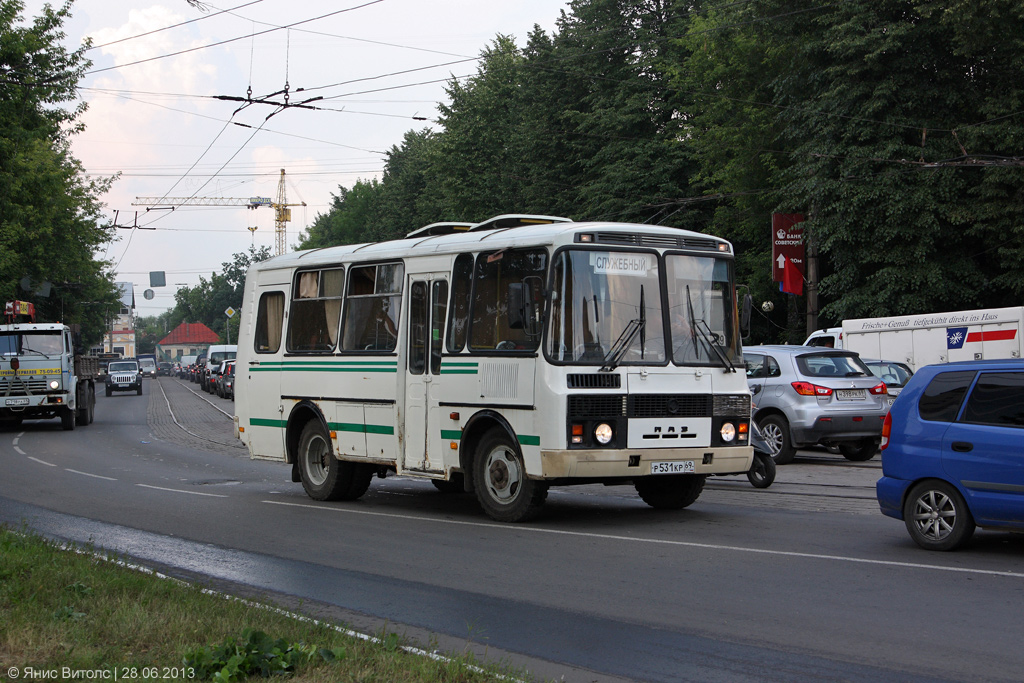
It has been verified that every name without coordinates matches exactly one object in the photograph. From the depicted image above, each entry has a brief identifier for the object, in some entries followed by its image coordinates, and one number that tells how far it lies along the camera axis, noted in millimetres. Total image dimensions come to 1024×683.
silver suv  17516
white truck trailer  24234
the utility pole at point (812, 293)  38219
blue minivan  8672
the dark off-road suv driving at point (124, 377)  66312
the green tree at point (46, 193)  25625
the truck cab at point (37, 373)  30516
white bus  10633
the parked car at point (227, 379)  53247
